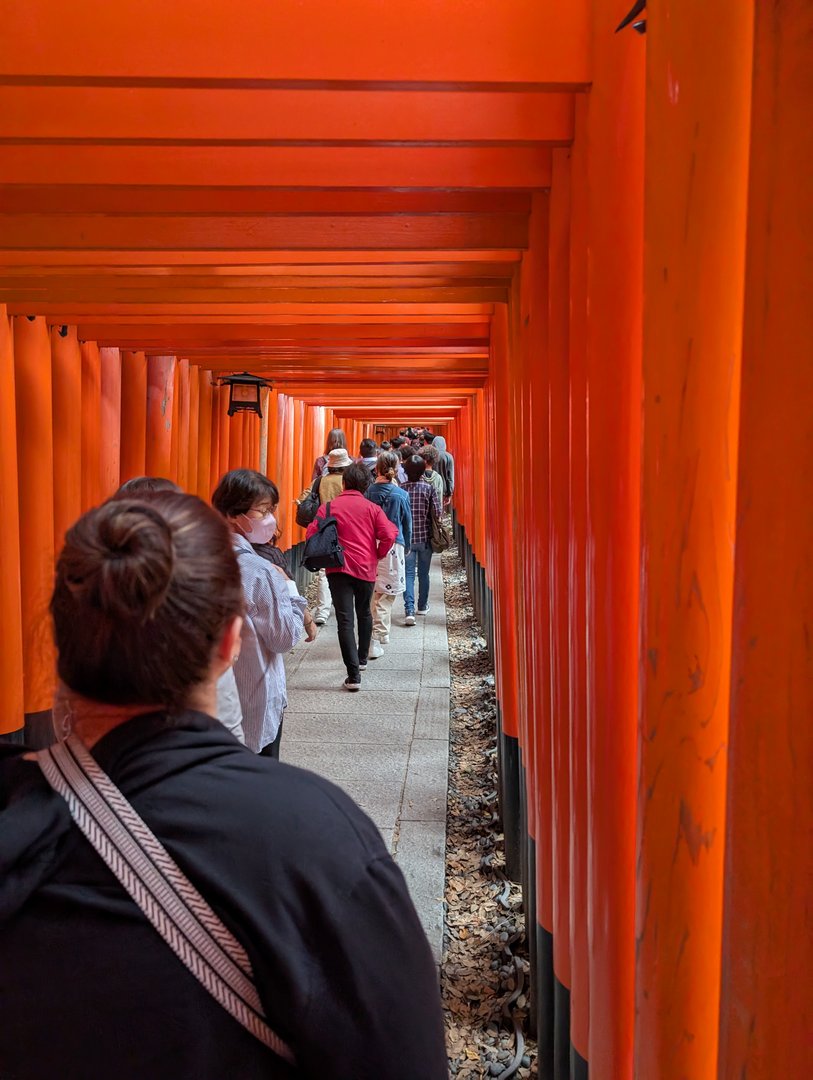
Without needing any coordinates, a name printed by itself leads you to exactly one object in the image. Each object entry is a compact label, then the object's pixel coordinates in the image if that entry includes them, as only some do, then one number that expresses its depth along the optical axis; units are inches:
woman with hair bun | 42.6
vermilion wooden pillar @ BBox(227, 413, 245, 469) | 352.8
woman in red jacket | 291.7
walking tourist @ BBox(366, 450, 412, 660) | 356.8
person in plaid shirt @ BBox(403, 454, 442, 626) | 432.1
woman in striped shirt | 138.9
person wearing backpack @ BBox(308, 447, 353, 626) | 364.2
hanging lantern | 311.6
